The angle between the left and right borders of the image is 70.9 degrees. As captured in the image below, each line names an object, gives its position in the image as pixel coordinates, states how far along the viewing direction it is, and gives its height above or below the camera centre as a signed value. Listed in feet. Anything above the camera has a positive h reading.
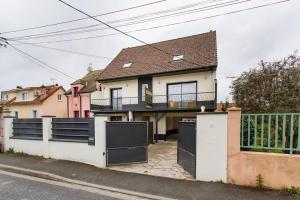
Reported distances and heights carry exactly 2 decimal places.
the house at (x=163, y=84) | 54.44 +3.39
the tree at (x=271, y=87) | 30.68 +1.22
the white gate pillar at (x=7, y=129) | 34.24 -5.46
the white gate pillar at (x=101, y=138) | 24.72 -5.02
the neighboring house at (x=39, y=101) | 87.76 -2.44
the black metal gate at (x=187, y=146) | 21.45 -5.78
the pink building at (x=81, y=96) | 80.17 -0.18
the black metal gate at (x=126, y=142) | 25.07 -5.76
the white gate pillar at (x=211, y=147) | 19.10 -4.81
